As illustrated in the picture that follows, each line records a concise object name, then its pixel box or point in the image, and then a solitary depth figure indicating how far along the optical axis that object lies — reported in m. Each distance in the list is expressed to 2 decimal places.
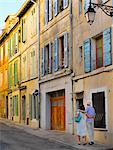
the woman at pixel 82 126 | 17.67
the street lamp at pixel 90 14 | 15.10
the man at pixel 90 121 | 17.62
